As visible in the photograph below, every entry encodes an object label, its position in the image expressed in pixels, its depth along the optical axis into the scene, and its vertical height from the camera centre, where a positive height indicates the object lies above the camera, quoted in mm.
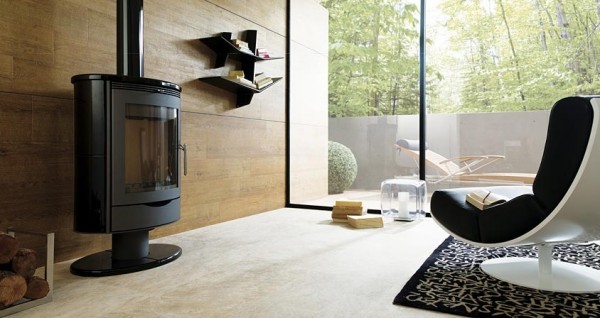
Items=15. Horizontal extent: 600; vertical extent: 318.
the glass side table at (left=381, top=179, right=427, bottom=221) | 3898 -391
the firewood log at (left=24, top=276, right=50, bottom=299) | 1737 -534
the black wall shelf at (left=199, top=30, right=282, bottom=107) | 3500 +863
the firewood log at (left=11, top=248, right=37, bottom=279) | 1686 -420
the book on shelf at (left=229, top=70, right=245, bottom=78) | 3703 +715
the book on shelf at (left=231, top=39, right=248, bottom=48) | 3630 +970
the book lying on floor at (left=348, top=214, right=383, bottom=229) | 3504 -529
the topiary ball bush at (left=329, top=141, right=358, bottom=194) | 4750 -121
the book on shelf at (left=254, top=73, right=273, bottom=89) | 4027 +725
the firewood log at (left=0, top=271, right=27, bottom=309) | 1611 -499
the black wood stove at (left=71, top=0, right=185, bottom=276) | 2160 -4
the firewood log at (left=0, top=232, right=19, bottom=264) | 1653 -355
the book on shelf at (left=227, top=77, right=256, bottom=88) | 3617 +645
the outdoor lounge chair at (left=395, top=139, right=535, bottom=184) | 4051 -93
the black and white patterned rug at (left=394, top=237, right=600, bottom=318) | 1649 -579
